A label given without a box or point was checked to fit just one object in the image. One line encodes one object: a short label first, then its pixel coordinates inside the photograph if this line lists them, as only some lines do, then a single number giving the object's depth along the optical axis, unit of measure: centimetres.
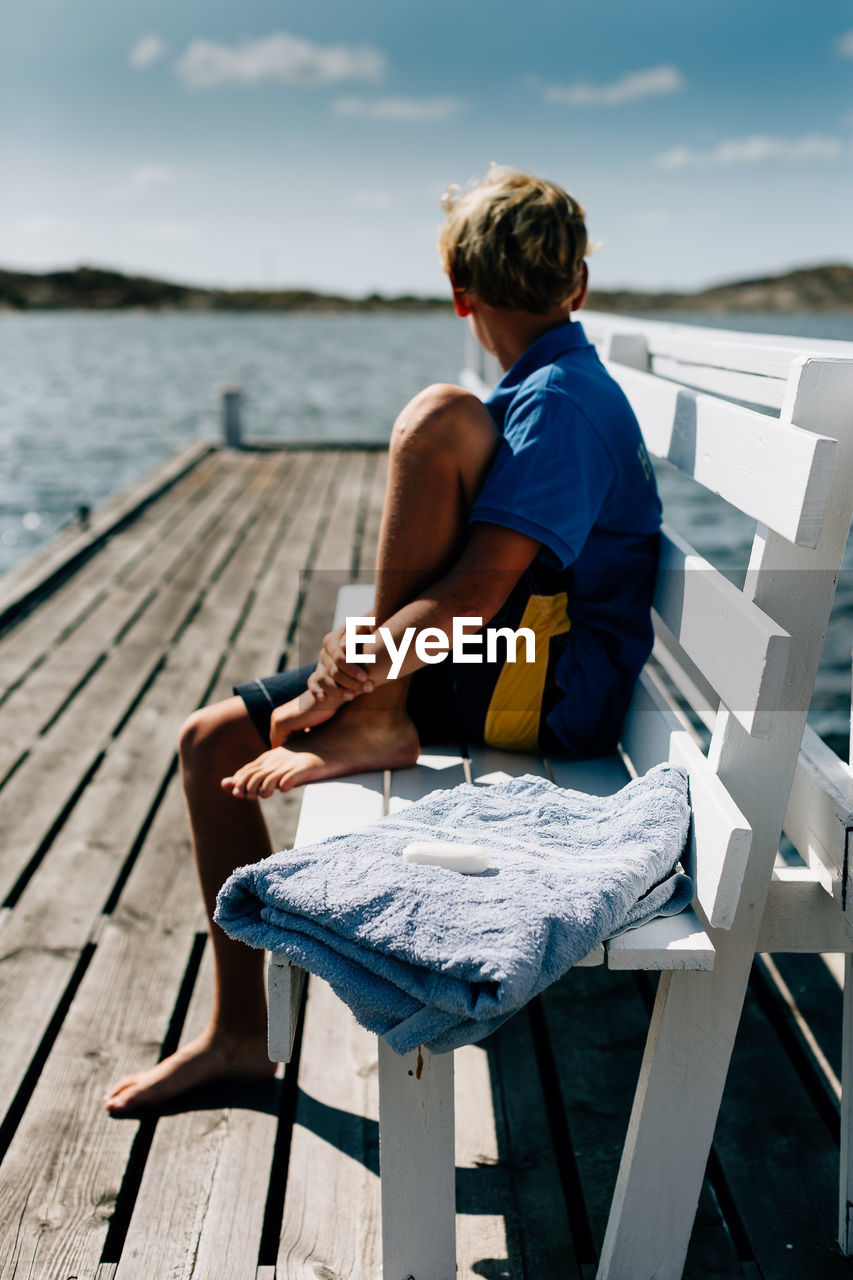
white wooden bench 115
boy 147
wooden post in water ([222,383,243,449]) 836
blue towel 103
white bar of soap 117
